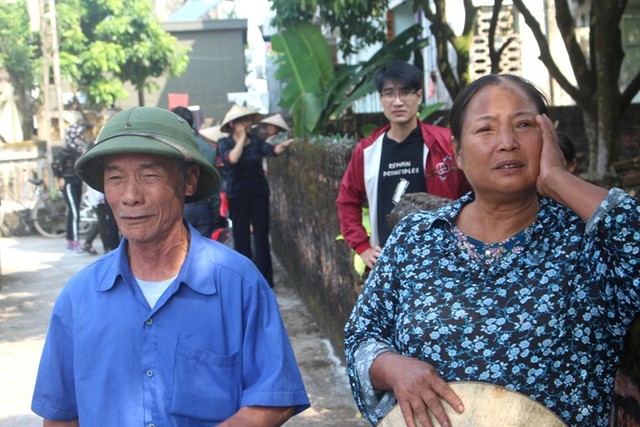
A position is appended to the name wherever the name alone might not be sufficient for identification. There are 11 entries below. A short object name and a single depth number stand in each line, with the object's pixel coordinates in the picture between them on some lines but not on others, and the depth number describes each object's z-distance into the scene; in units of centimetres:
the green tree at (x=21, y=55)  2831
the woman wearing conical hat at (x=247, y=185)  1023
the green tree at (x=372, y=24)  1012
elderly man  259
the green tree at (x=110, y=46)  3077
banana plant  1222
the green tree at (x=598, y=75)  754
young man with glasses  539
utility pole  2267
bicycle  1948
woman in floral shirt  232
